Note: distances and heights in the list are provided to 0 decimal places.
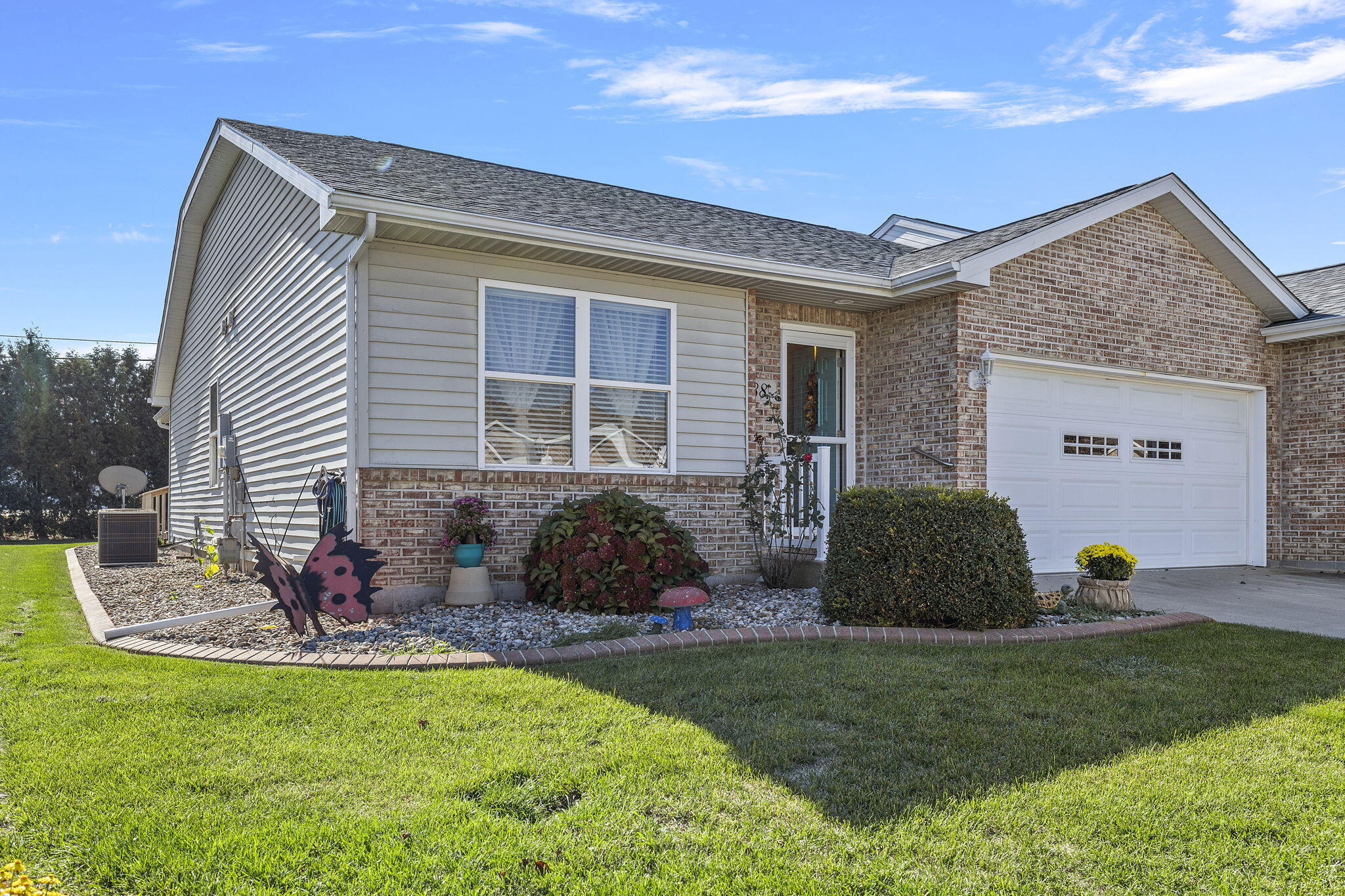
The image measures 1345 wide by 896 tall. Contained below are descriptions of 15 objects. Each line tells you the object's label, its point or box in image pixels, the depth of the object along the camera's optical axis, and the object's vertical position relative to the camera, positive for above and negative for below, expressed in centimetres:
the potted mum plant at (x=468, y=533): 711 -47
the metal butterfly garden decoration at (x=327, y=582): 602 -74
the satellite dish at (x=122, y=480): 1597 -12
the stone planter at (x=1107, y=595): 702 -95
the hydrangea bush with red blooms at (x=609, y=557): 700 -67
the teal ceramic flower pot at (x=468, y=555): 710 -64
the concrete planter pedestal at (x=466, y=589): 707 -92
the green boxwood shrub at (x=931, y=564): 599 -61
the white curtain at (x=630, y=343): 825 +126
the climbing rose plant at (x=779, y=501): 844 -26
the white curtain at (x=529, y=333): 773 +126
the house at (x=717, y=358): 733 +119
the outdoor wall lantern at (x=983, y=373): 897 +104
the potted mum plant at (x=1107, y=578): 704 -83
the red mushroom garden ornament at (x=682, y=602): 607 -87
